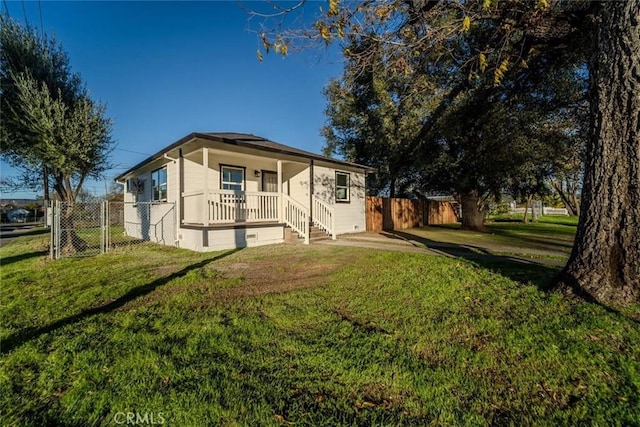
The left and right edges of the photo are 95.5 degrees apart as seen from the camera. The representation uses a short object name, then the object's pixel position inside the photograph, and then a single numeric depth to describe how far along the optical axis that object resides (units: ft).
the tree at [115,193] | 102.79
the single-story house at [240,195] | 29.22
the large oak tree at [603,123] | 11.57
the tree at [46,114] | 27.25
